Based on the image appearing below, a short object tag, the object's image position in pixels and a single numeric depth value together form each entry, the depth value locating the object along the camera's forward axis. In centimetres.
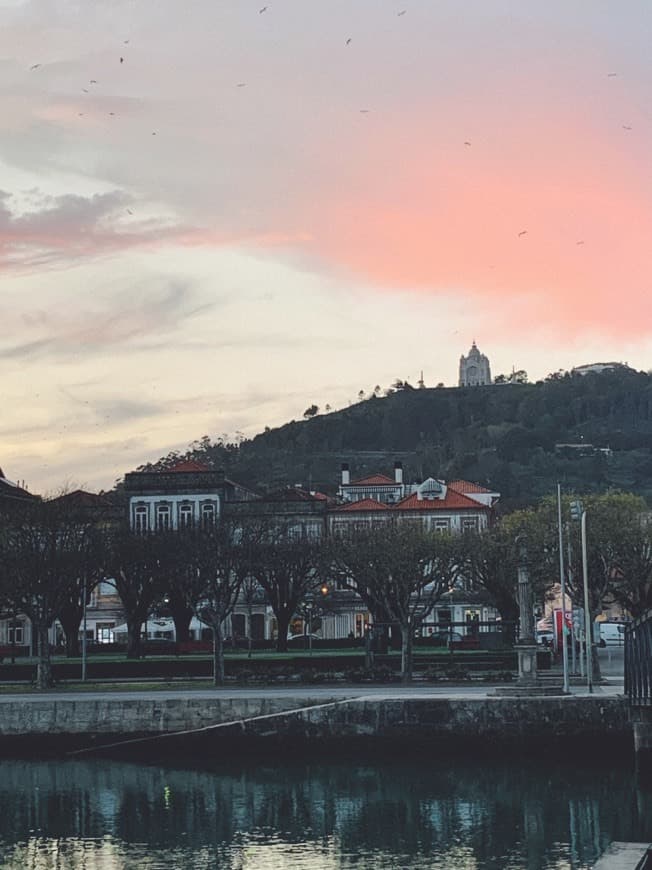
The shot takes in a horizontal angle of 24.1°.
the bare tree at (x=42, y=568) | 7794
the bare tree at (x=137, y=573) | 8975
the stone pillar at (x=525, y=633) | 6053
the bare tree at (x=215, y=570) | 7725
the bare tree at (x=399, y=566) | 8079
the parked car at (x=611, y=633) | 10694
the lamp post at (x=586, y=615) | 6047
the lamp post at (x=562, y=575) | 6660
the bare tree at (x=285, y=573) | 9425
